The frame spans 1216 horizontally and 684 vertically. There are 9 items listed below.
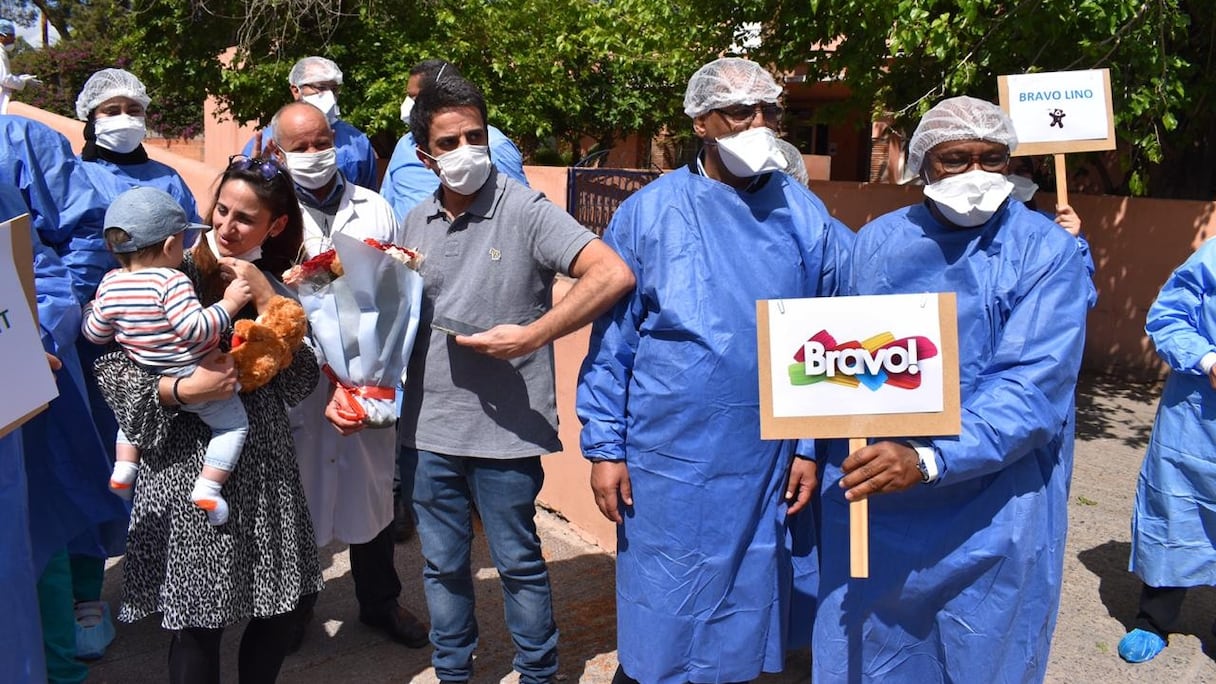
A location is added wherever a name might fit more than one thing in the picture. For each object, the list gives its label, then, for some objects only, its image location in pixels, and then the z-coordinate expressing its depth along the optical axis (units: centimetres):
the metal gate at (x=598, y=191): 770
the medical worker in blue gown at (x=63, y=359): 327
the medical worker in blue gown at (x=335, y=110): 475
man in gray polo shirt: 299
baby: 259
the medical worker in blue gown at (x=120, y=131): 399
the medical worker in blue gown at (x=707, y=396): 282
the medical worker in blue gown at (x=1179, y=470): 378
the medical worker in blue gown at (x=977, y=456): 248
